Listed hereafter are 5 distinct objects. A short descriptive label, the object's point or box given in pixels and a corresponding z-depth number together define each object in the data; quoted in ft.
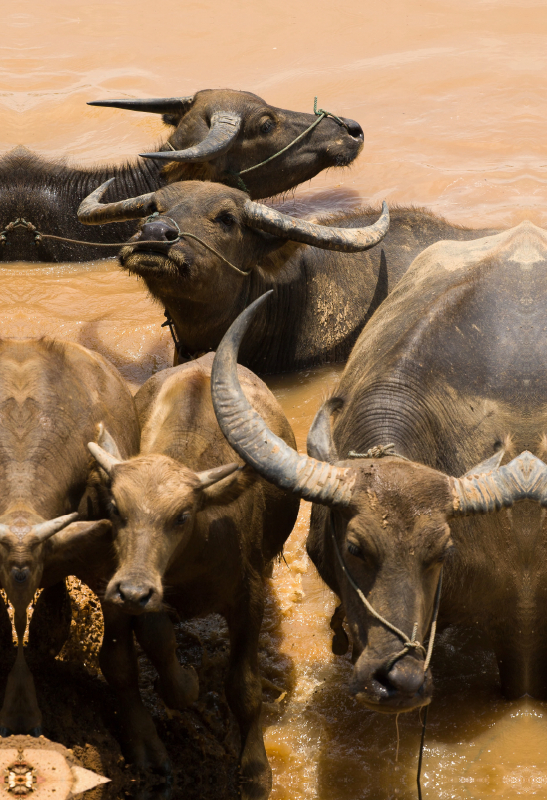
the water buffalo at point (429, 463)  32.91
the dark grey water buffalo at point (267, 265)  53.67
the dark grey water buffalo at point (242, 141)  64.08
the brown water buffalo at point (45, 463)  31.27
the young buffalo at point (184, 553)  32.78
